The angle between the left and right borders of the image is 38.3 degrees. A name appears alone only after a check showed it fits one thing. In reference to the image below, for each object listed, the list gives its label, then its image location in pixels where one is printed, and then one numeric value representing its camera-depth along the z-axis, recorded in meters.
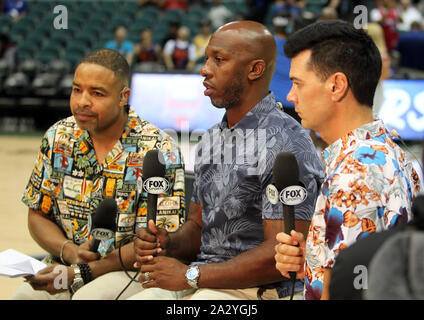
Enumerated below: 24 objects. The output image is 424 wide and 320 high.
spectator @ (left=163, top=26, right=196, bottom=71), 12.18
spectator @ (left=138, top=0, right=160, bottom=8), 15.54
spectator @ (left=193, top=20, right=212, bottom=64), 12.63
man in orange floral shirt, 1.62
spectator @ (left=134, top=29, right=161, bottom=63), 12.34
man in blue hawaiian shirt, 2.24
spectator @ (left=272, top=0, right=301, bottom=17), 11.53
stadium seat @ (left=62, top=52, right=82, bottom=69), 13.31
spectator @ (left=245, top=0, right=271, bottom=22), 9.03
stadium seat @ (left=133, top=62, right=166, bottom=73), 11.83
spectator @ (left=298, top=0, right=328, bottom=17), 12.82
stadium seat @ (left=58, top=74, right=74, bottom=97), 12.26
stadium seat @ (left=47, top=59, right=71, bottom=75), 12.61
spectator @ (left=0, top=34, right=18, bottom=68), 12.80
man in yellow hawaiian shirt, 2.68
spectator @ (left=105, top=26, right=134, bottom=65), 12.40
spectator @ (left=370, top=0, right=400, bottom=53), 11.55
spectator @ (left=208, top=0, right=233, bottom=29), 13.94
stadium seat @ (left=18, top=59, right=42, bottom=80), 12.65
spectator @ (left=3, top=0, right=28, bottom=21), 15.41
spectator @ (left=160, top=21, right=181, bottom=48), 12.83
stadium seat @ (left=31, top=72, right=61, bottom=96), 12.32
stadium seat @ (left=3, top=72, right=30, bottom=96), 12.29
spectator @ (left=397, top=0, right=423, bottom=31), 13.44
